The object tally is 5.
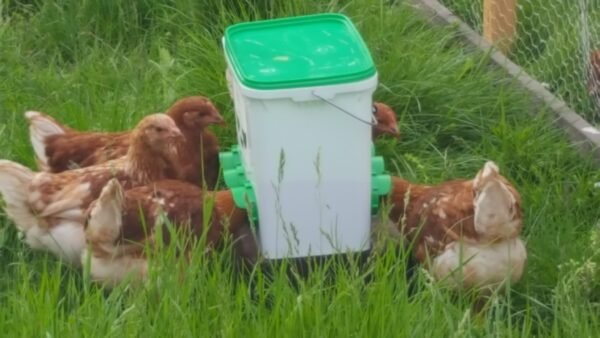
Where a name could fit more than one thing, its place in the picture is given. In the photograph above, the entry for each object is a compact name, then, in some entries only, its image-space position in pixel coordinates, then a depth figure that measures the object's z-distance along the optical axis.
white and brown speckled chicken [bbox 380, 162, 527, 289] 3.53
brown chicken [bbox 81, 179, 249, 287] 3.57
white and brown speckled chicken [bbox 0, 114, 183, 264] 3.82
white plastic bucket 3.55
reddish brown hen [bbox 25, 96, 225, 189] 4.11
